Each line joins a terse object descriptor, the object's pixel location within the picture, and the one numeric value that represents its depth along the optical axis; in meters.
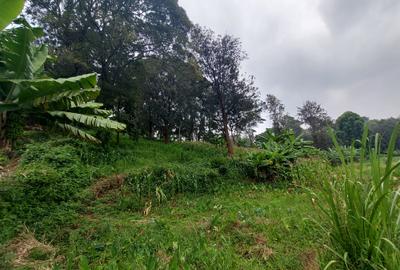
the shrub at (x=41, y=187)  4.99
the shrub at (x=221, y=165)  9.97
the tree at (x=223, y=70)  15.20
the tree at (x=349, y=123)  29.16
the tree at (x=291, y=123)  26.88
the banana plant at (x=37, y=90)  4.96
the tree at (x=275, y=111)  27.87
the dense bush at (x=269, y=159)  9.78
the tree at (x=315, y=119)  23.94
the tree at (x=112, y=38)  12.65
